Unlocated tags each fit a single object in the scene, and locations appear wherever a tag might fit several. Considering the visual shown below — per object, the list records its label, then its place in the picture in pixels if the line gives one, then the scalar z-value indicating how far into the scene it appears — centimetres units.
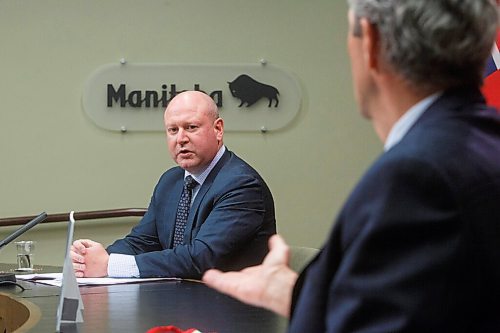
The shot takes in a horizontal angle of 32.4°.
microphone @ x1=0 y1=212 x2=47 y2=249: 267
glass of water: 343
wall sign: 466
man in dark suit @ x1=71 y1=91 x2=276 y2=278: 298
